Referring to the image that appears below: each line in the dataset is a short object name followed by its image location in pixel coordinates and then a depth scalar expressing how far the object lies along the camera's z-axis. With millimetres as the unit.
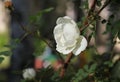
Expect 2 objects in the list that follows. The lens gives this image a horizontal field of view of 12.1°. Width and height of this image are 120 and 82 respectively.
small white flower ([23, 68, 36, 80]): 1134
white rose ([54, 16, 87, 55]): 938
